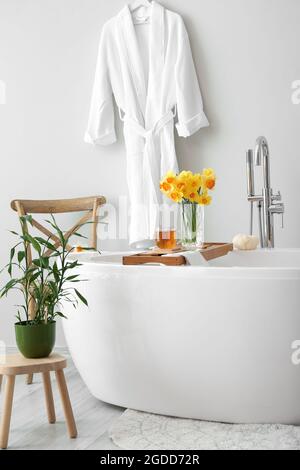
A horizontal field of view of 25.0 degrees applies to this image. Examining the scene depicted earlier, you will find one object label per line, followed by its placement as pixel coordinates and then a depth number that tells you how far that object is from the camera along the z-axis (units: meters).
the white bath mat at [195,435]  2.24
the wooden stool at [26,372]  2.28
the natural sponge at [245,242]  3.35
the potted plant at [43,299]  2.38
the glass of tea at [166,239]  2.92
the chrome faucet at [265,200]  3.43
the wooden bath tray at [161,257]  2.54
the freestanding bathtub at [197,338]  2.34
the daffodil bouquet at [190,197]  3.02
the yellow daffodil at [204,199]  3.10
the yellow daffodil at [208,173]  3.08
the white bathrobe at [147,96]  3.67
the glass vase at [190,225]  3.13
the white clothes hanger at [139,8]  3.79
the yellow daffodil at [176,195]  3.02
